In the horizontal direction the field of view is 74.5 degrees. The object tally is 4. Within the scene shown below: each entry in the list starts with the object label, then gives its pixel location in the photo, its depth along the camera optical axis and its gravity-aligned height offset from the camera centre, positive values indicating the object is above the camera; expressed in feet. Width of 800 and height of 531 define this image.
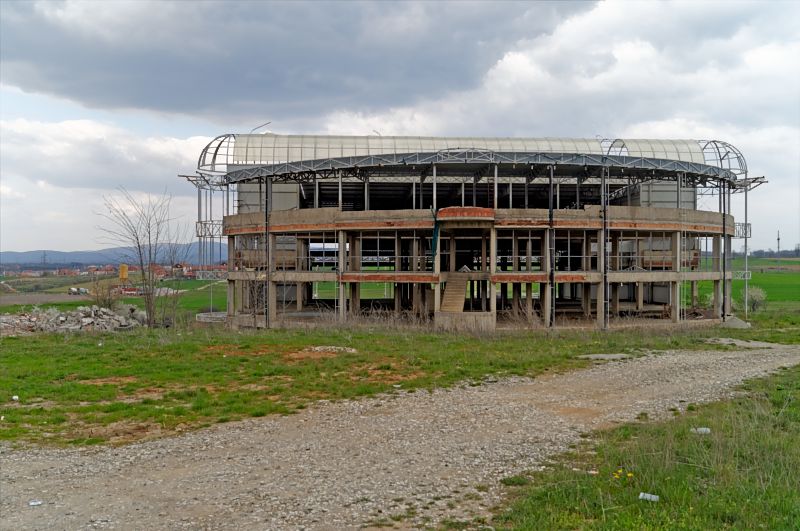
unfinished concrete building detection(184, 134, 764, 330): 95.45 +7.64
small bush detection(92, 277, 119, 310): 117.98 -7.59
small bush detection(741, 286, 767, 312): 142.92 -9.89
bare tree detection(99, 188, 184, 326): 82.94 +0.71
